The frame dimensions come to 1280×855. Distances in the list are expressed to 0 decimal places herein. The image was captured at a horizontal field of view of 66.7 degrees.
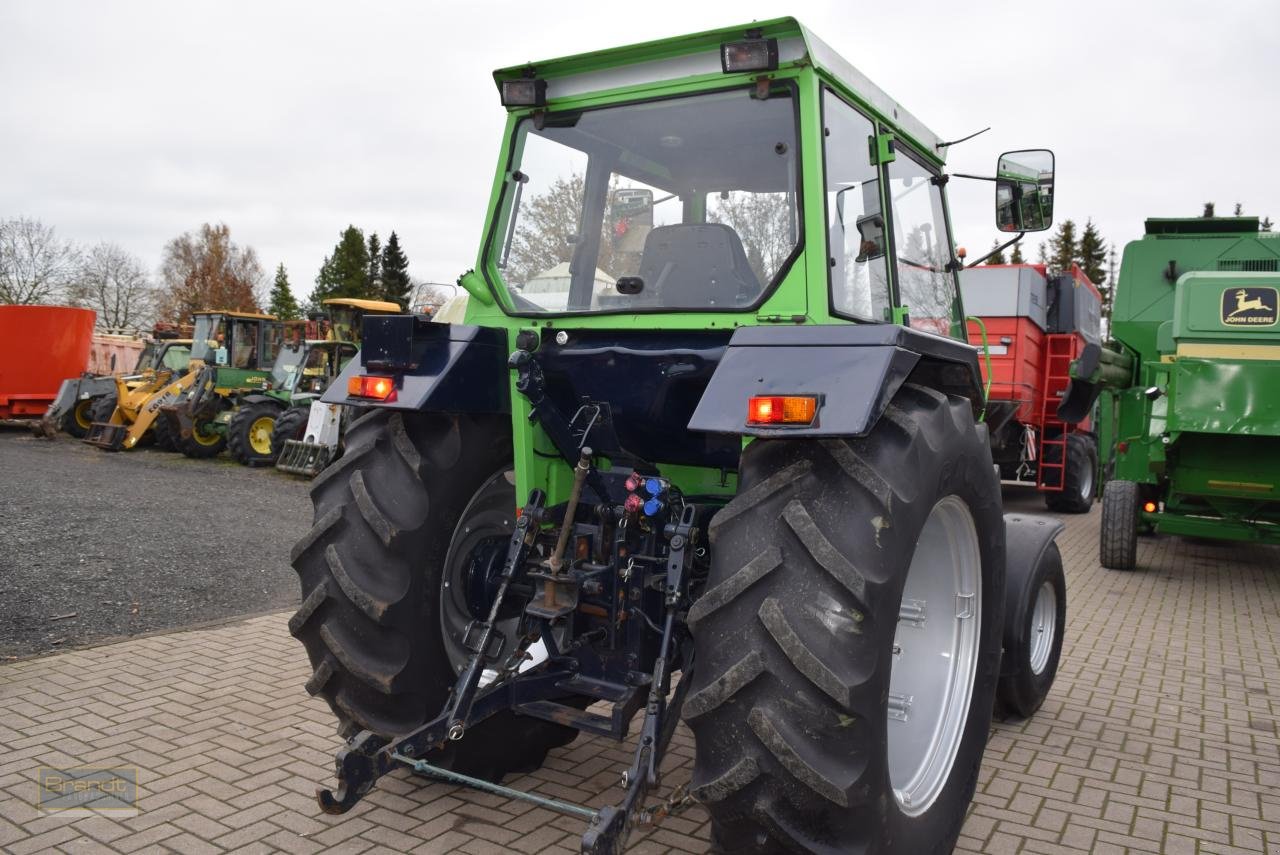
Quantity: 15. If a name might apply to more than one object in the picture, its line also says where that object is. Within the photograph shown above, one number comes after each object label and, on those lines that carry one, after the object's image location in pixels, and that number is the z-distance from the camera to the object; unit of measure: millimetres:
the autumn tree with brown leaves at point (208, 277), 59688
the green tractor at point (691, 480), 2420
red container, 18344
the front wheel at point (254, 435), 15000
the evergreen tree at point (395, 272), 57438
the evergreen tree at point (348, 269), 58781
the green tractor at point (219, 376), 15719
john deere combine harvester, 7617
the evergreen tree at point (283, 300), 64812
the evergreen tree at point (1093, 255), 45156
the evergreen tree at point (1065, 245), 45938
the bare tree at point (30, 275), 44031
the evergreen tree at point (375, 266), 58688
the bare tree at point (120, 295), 53125
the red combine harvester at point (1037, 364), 11516
